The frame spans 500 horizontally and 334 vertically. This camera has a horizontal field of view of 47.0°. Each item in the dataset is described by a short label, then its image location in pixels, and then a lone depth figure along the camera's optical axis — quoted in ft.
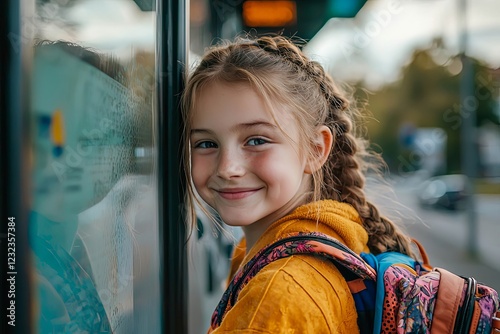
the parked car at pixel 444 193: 58.29
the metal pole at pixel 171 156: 4.16
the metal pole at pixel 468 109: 28.30
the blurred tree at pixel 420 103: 65.92
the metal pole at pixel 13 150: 1.98
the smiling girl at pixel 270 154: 3.74
